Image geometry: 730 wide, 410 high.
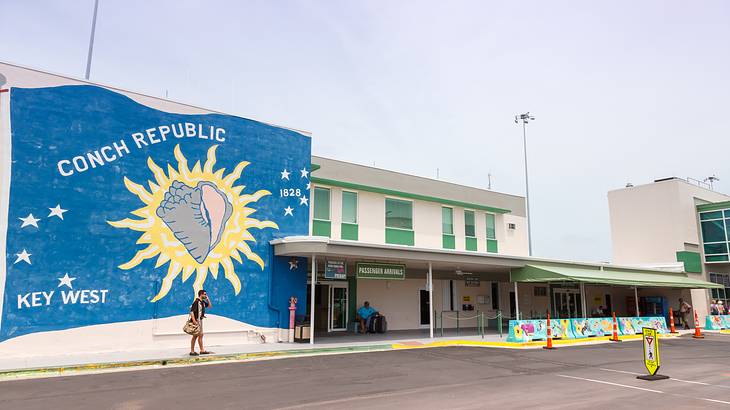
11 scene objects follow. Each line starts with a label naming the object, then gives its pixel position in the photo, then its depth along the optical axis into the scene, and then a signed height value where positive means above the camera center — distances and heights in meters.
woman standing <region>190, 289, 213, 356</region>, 14.02 -0.43
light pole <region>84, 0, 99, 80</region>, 17.11 +8.84
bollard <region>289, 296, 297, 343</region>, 17.89 -0.61
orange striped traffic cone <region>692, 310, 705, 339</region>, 23.58 -1.61
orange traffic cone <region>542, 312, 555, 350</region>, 17.70 -1.58
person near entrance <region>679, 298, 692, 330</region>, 29.09 -0.68
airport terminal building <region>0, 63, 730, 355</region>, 13.87 +2.24
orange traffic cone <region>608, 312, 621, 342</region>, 21.31 -1.59
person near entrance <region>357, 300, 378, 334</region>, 22.36 -0.79
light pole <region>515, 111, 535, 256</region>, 37.49 +12.51
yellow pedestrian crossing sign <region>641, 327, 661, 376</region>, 11.30 -1.16
